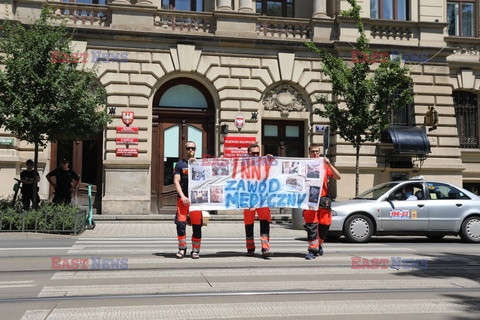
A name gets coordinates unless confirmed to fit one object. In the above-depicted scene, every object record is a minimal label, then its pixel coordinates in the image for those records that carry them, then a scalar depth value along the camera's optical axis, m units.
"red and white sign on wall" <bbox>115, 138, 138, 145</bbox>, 20.81
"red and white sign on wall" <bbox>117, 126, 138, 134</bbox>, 20.81
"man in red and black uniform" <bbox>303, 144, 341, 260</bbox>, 9.52
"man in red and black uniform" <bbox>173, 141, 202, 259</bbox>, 9.30
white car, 13.21
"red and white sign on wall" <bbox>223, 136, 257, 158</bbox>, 21.73
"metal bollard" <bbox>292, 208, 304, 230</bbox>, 16.83
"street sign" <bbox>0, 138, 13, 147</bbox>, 19.73
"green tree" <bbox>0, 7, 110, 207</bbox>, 14.52
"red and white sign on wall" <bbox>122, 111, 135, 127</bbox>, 20.89
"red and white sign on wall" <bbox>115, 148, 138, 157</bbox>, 20.78
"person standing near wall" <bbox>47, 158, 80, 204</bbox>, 15.55
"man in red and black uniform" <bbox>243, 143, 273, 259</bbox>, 9.52
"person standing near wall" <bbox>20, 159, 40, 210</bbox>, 16.27
